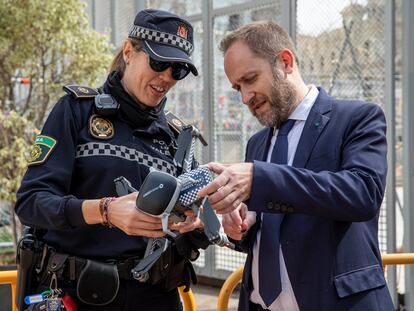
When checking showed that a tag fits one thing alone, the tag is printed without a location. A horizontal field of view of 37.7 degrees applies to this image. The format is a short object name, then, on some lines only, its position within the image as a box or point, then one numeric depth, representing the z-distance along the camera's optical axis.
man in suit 1.73
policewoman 2.06
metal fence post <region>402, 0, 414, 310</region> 4.62
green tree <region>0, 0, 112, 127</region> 6.41
